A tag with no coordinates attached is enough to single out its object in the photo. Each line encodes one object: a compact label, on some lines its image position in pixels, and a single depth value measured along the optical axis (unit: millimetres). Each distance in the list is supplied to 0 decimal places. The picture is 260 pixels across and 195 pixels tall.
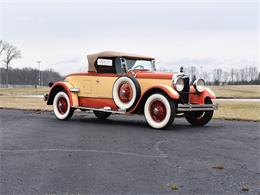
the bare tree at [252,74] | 126344
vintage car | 9383
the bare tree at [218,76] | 128238
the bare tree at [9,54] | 99750
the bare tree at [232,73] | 130938
